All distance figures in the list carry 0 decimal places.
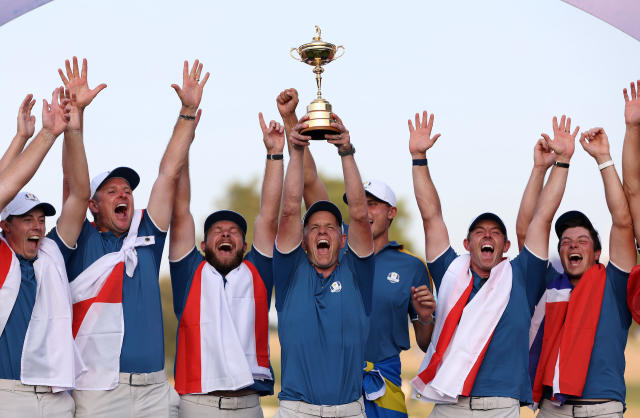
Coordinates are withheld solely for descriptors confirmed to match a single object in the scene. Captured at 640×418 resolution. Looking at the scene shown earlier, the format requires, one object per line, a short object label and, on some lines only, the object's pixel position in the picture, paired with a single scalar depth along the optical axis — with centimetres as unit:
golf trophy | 1180
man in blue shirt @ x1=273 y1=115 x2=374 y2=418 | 1113
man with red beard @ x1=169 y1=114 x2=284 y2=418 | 1212
